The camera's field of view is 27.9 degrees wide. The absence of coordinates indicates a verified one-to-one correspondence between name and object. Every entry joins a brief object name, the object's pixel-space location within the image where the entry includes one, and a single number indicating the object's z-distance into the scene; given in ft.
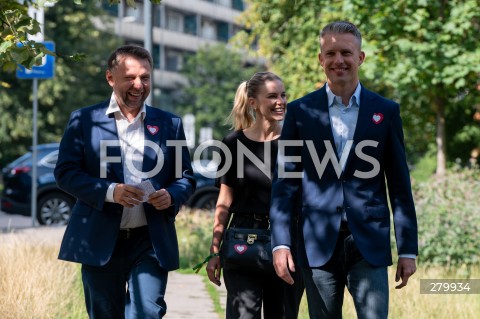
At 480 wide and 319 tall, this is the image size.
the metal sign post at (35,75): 49.44
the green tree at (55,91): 119.03
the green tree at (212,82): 207.31
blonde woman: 16.89
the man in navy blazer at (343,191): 13.71
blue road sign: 49.24
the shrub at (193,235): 38.93
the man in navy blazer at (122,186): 15.11
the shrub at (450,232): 33.81
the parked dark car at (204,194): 63.52
